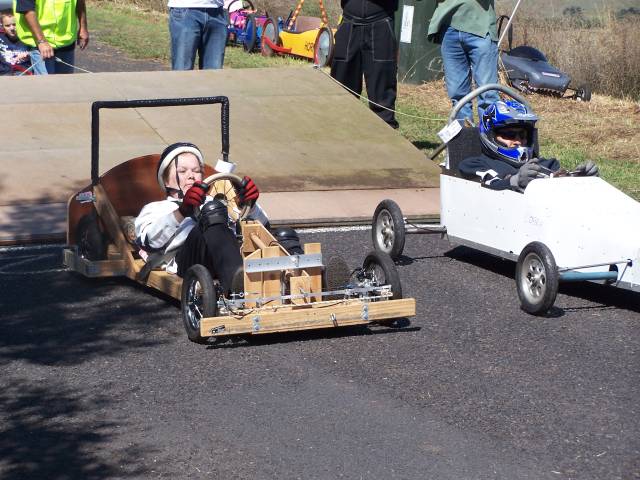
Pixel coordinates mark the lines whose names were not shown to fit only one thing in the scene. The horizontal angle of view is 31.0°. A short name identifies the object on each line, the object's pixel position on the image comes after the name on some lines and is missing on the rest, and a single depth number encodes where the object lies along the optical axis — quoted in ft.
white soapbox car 22.07
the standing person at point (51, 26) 35.27
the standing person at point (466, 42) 36.17
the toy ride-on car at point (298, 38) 59.47
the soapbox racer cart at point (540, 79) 52.80
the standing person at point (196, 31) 36.68
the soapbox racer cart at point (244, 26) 65.16
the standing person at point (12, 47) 37.17
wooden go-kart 19.70
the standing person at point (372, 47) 40.22
